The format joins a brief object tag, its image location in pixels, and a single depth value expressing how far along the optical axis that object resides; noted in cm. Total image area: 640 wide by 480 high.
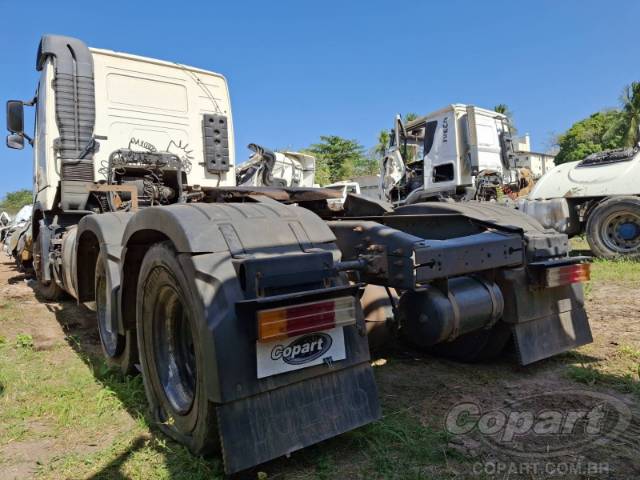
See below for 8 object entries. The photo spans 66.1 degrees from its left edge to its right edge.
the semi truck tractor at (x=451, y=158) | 1081
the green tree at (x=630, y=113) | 3150
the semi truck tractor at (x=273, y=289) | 189
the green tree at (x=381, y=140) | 4178
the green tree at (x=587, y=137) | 3741
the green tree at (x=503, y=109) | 4894
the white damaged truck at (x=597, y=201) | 783
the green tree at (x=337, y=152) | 4491
